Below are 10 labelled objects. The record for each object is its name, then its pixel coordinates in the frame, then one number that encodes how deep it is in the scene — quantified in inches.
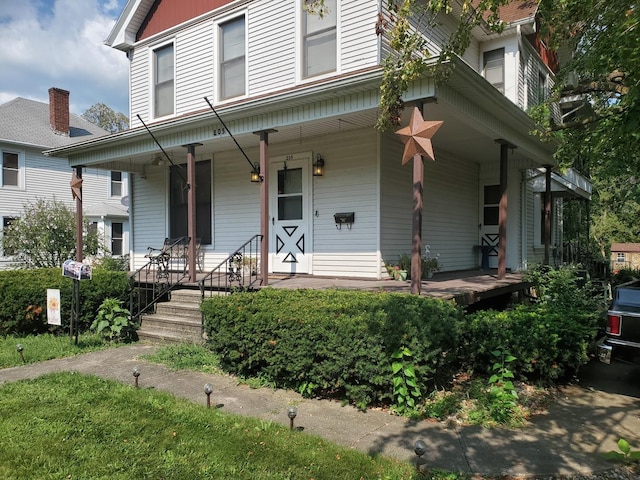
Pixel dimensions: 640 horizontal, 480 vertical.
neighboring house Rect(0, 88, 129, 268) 743.7
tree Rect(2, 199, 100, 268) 570.6
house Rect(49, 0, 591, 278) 310.2
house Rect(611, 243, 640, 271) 1121.0
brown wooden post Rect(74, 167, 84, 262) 438.0
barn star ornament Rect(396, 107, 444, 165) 239.0
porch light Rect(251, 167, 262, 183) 375.3
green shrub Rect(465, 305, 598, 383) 193.2
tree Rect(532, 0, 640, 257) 188.1
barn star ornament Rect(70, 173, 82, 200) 430.3
